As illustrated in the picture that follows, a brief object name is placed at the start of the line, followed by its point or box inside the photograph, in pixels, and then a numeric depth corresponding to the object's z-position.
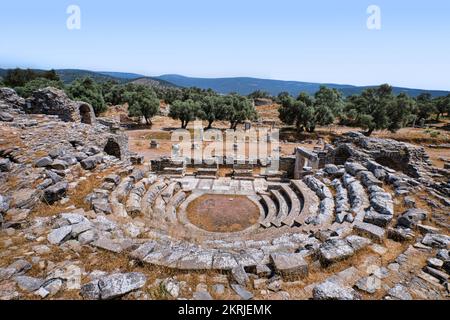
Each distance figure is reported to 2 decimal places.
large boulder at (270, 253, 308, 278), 5.06
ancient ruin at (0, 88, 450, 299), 4.73
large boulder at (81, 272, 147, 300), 4.16
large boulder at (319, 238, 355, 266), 5.59
